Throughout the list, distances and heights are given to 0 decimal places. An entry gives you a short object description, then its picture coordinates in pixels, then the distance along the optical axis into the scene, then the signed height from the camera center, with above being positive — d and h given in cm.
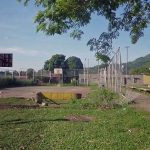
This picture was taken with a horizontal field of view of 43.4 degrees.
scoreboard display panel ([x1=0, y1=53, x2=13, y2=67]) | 941 +87
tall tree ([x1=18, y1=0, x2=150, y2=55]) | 439 +154
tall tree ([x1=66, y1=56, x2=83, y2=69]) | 5930 +471
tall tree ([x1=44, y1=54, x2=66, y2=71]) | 5341 +427
